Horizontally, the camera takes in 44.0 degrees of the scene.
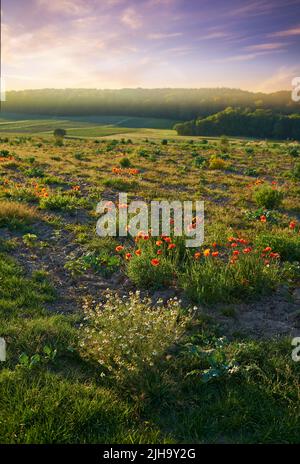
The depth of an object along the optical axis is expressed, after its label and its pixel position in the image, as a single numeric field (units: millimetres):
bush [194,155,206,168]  18622
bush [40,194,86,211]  9727
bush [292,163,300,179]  15475
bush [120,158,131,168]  17828
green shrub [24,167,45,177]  14493
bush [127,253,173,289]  5809
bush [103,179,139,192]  12664
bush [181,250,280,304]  5324
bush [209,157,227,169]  17859
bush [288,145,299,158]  24788
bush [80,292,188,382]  3676
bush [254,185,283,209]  10586
